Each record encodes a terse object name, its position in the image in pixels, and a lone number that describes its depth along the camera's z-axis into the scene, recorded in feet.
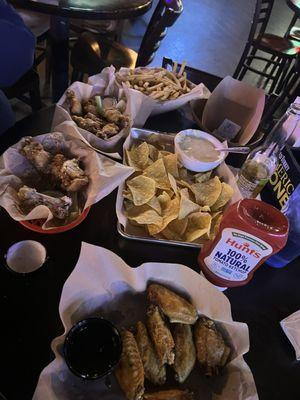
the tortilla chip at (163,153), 3.93
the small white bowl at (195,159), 3.75
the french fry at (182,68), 5.09
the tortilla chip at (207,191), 3.45
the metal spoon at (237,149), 3.83
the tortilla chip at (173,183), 3.49
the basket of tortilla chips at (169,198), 3.20
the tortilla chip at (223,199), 3.48
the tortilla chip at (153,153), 3.94
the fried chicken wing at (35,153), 3.16
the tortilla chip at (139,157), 3.72
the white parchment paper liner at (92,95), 3.72
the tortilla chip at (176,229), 3.25
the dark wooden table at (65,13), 5.65
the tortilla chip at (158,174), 3.60
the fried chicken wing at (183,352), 2.30
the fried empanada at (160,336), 2.28
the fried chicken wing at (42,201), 2.92
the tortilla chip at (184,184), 3.61
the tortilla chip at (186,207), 3.28
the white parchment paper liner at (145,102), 4.16
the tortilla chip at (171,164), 3.79
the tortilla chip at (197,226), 3.19
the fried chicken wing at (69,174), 3.16
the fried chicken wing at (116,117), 4.02
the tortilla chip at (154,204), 3.30
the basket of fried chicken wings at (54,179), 2.93
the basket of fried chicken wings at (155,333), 2.13
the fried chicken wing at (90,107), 4.16
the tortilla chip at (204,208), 3.38
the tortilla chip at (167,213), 3.15
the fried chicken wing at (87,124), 3.78
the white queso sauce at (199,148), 3.86
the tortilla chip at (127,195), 3.29
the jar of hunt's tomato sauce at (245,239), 2.29
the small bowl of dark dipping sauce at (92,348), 2.02
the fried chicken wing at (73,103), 4.00
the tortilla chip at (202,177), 3.76
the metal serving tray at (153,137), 4.10
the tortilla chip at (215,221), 3.35
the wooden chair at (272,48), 11.06
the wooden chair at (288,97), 5.16
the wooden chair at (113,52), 6.75
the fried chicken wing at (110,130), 3.81
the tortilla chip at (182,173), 3.84
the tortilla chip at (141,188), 3.24
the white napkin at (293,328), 2.73
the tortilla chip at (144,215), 3.12
